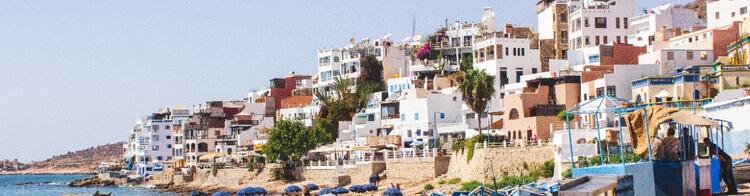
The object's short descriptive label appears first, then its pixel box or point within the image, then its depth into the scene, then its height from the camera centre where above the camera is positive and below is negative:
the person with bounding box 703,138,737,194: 24.59 -0.58
